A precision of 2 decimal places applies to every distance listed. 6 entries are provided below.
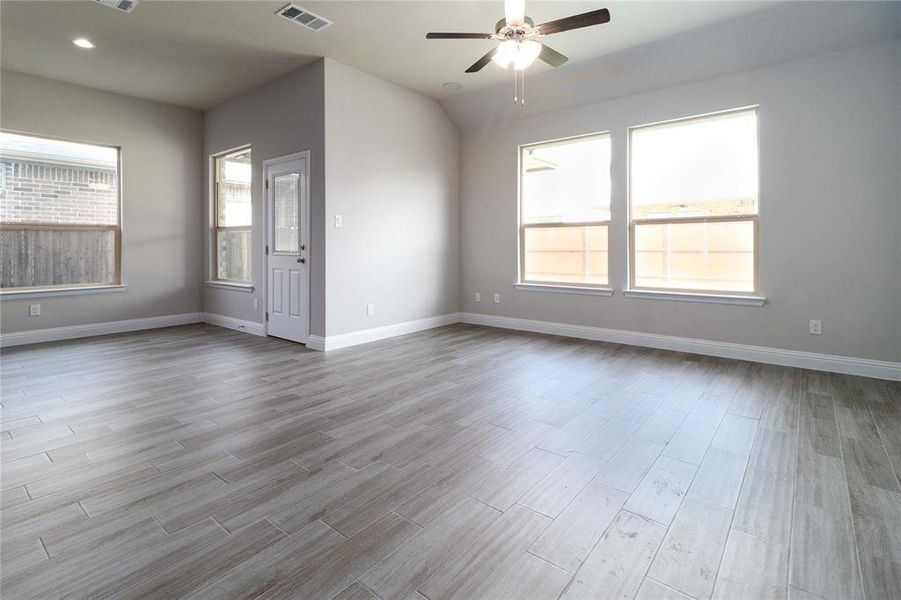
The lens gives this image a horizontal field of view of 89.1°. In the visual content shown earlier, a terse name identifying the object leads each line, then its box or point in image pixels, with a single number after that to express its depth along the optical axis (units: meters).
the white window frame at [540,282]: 5.27
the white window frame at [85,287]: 5.02
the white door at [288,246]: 4.96
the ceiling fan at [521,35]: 2.77
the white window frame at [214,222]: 6.34
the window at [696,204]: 4.39
